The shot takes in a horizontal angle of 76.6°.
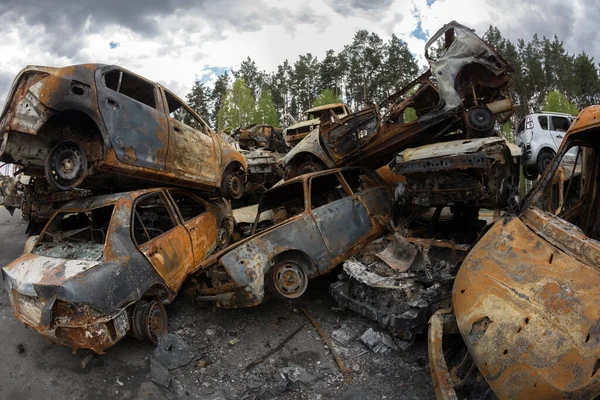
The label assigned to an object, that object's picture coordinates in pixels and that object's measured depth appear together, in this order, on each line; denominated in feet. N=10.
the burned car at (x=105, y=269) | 11.14
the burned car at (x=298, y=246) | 13.94
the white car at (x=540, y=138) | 28.81
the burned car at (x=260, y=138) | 40.40
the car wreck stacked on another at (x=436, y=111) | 20.34
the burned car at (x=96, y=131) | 14.21
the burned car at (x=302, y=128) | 41.16
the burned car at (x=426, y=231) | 12.98
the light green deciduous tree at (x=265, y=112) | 98.07
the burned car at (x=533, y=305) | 6.01
